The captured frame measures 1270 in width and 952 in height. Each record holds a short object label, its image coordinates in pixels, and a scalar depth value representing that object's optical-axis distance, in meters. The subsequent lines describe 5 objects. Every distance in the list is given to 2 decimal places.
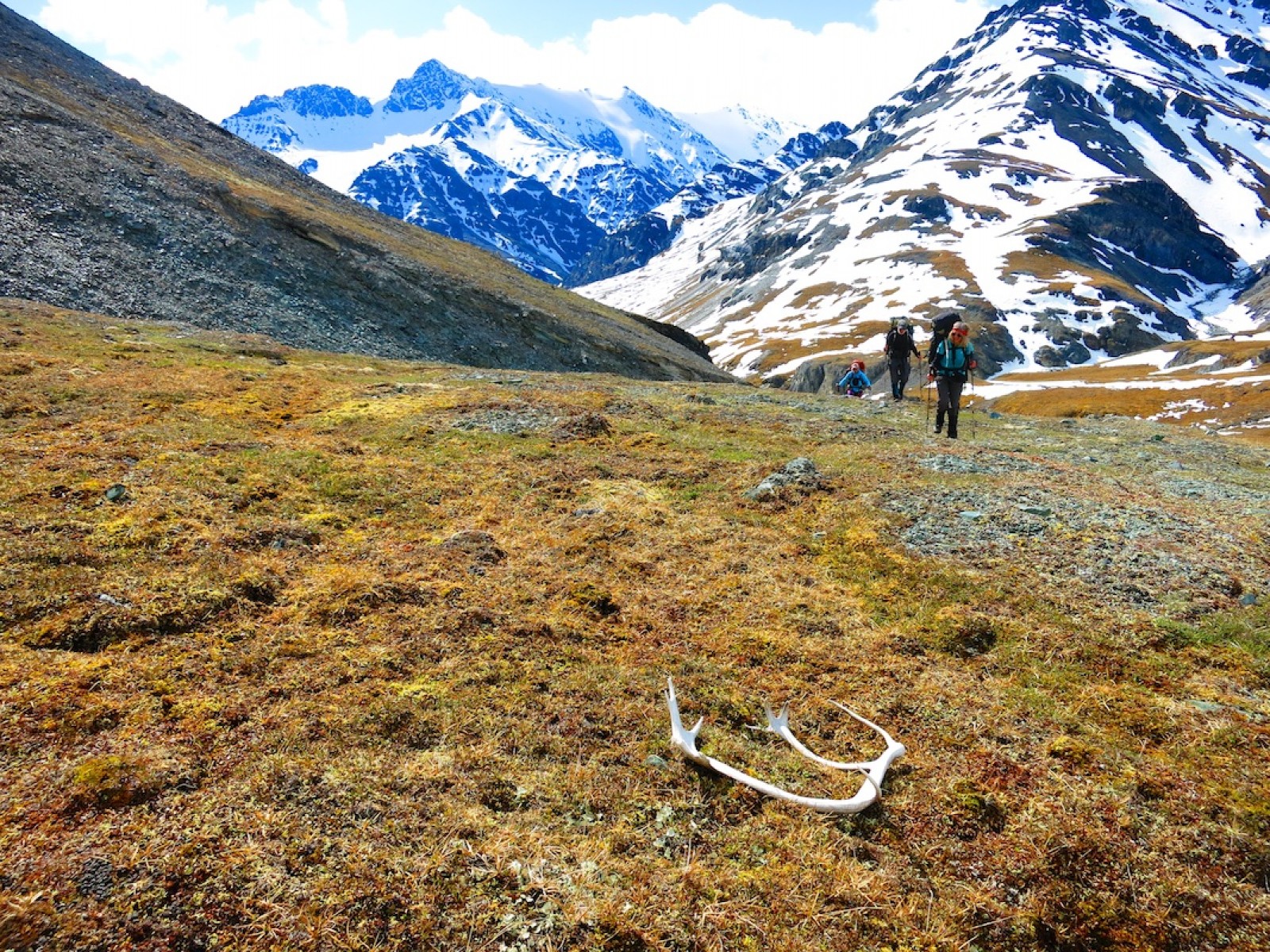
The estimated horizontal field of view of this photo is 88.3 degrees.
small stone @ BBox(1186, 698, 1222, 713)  8.08
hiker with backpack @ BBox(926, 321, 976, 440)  21.55
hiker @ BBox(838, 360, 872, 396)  35.81
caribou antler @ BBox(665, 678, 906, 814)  6.85
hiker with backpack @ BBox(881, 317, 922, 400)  31.42
